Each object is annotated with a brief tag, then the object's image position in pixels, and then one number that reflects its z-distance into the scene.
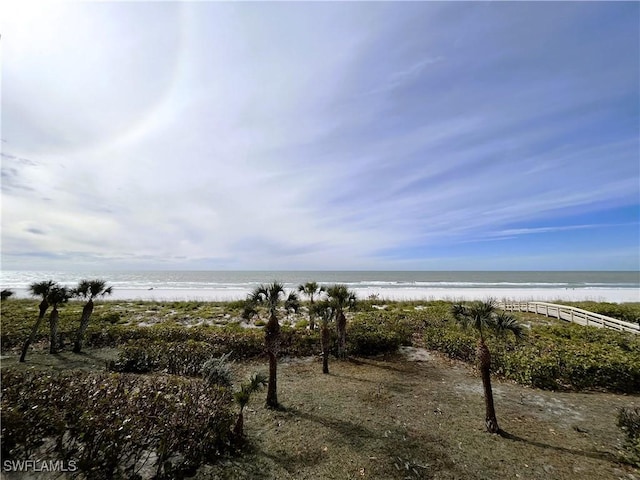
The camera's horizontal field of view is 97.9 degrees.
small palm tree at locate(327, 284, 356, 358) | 14.26
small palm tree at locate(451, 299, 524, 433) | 8.09
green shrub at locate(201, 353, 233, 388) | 10.41
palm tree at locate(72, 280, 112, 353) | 15.50
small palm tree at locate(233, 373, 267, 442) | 7.26
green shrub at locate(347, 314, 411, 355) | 16.05
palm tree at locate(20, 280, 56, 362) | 14.82
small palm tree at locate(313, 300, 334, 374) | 13.34
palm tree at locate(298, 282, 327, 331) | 18.86
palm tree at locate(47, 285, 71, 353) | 15.12
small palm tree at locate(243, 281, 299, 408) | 9.84
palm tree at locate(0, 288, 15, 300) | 16.16
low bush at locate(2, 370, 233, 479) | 4.95
